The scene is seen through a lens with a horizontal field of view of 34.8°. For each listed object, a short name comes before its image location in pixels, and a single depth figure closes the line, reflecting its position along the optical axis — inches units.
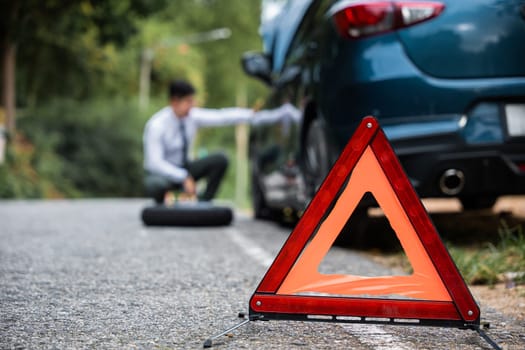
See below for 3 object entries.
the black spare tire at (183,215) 313.0
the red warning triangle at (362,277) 116.5
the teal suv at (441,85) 194.2
